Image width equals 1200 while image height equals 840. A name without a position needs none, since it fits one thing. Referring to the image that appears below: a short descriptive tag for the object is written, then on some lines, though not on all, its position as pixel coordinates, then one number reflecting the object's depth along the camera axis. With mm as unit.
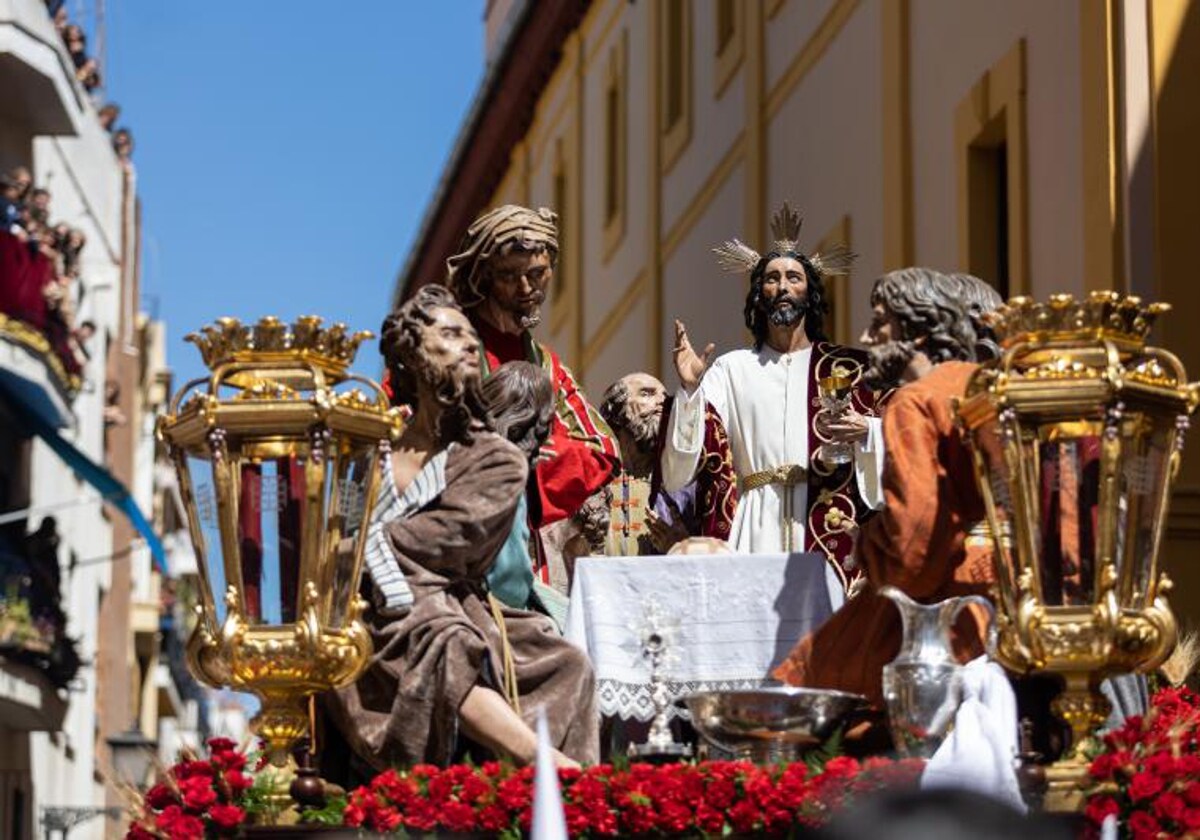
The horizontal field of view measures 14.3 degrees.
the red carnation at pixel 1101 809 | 12350
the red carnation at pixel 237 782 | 13186
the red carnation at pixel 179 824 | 13143
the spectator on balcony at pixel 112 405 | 56817
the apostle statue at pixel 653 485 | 17828
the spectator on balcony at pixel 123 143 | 58661
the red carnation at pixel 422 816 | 12907
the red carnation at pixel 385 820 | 12864
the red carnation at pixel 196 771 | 13336
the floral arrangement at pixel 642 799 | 12650
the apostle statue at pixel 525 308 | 16402
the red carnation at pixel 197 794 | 13186
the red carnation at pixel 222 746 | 13336
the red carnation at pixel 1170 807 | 12318
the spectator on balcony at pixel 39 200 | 44639
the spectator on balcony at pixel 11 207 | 44124
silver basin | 13347
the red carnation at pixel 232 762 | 13272
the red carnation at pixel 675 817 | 12736
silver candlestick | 14576
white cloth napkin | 12414
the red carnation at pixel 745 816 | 12693
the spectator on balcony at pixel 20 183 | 44167
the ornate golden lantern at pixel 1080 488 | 12821
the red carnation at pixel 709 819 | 12725
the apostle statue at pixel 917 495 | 13808
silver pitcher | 12896
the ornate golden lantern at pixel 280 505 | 13368
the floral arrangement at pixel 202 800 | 13154
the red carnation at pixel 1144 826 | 12307
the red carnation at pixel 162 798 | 13347
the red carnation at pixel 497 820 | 12811
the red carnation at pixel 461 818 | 12789
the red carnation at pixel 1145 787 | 12339
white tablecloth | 14987
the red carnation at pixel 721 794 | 12757
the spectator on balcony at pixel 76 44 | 48755
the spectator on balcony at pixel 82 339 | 48584
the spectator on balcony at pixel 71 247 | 45968
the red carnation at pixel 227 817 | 13100
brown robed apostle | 13765
